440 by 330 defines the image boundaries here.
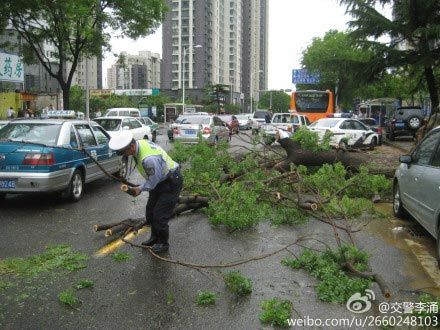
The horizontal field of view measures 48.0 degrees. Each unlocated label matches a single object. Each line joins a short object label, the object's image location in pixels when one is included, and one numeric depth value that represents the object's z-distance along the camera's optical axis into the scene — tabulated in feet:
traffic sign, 187.83
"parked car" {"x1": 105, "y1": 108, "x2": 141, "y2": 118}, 96.22
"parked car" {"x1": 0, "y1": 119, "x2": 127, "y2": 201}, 27.37
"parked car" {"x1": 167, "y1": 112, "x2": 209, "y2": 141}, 68.59
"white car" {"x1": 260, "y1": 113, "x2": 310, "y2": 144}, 77.77
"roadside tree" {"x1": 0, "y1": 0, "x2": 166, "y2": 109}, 60.85
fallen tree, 24.77
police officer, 18.56
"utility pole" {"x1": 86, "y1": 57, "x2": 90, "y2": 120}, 85.38
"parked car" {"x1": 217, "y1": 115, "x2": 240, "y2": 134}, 110.46
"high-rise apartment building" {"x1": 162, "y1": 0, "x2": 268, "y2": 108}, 397.80
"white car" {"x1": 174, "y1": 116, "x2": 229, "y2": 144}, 67.36
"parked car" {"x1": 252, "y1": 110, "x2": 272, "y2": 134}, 153.38
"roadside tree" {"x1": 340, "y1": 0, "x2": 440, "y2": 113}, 59.77
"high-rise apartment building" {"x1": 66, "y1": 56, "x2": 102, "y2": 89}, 442.09
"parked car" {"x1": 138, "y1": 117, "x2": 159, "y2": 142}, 81.51
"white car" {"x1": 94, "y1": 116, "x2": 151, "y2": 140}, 62.13
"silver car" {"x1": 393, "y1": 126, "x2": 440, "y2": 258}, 18.88
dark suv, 89.66
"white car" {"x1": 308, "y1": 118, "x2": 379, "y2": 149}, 67.32
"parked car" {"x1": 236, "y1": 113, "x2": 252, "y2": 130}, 141.90
